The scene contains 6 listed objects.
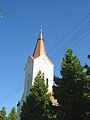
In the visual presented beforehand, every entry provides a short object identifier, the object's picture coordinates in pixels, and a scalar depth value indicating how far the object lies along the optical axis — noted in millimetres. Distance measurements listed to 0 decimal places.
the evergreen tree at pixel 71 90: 13966
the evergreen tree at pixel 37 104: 17173
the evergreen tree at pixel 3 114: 27190
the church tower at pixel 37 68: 30279
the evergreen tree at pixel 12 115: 26631
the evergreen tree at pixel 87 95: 13550
